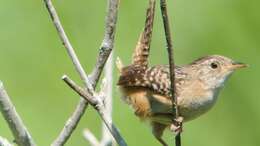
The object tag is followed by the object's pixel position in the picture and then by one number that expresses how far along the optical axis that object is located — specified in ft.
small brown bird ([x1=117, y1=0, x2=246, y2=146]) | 23.82
